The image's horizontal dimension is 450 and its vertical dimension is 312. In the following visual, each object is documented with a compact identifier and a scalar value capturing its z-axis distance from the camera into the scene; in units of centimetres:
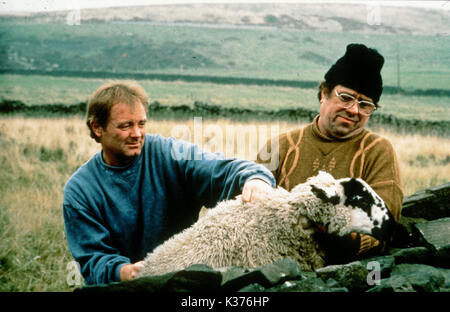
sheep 277
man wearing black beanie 347
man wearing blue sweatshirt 312
